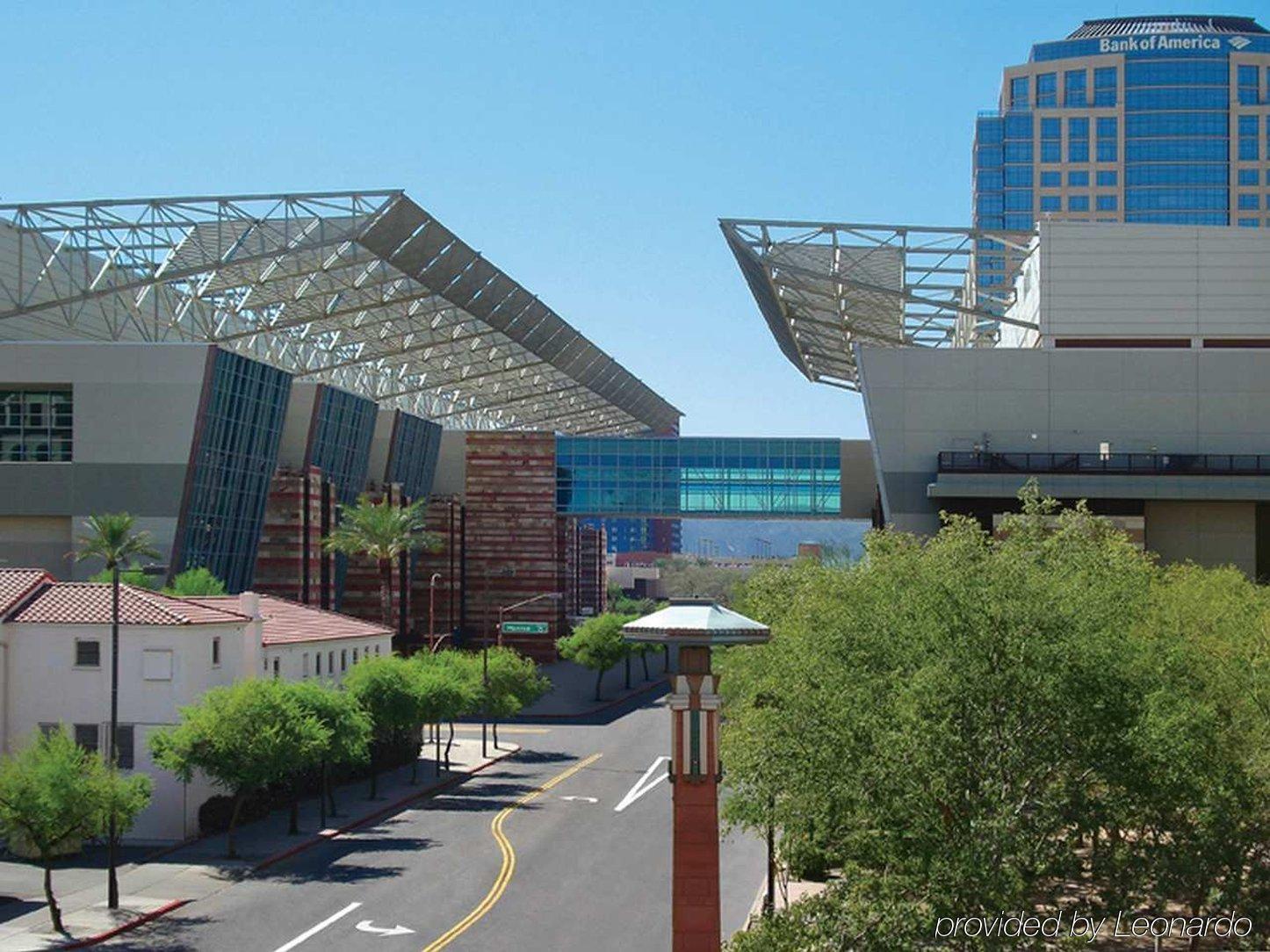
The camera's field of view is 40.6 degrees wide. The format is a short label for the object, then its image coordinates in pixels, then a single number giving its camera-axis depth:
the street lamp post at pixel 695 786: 25.70
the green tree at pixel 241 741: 47.81
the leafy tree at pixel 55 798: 39.44
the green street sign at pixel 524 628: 119.00
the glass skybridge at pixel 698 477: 122.62
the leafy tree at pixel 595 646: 103.94
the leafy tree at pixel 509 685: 80.44
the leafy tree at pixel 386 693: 62.03
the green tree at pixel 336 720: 51.91
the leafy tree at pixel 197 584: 71.38
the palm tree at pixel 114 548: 41.28
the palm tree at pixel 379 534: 90.19
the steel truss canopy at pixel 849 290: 78.62
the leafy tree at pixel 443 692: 65.81
